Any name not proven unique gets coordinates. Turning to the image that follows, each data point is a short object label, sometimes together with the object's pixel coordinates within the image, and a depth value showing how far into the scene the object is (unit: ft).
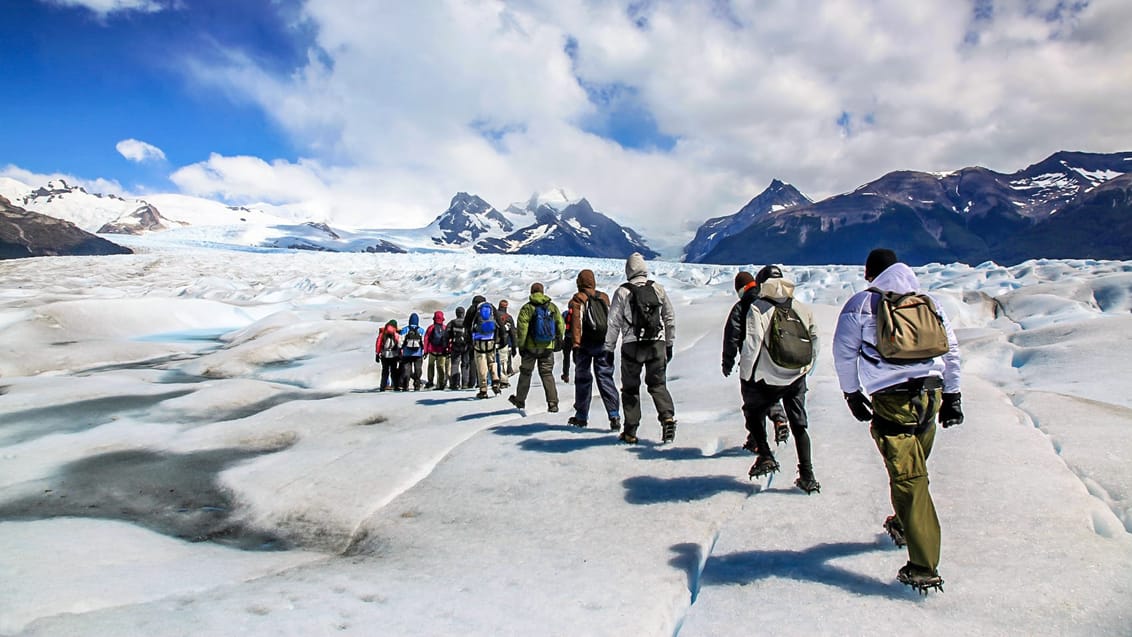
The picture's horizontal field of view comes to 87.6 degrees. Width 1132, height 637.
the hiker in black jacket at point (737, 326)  19.39
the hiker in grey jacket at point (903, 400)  12.11
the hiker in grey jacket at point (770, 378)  17.81
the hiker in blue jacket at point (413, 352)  51.11
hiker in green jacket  29.89
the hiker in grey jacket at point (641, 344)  22.76
